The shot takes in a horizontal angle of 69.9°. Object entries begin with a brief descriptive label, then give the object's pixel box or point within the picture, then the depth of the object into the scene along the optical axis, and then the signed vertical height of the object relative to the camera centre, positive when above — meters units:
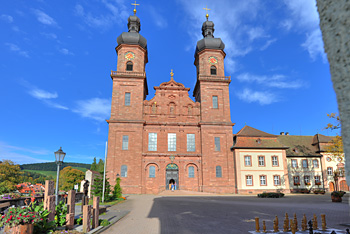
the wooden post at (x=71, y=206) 10.38 -1.65
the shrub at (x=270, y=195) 31.05 -3.18
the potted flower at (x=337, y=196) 23.77 -2.56
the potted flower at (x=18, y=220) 7.32 -1.49
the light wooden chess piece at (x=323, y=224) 10.39 -2.26
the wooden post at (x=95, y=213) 11.22 -1.97
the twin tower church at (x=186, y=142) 37.56 +4.12
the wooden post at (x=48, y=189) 9.85 -0.78
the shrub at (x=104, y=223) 11.77 -2.51
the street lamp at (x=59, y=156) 13.00 +0.68
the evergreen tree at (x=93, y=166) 82.16 +1.04
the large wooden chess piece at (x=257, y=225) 10.03 -2.23
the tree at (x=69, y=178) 62.27 -2.21
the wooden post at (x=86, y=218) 10.20 -2.00
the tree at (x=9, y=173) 40.06 -0.57
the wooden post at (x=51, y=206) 9.49 -1.40
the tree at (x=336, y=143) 23.75 +2.45
